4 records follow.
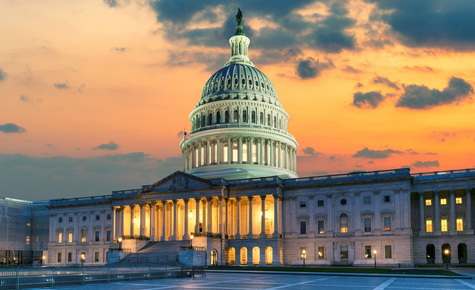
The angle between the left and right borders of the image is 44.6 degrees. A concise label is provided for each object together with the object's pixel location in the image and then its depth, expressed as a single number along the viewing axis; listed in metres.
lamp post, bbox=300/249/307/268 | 98.06
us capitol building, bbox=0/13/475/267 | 92.62
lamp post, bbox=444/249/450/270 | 86.38
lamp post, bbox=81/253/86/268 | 119.43
